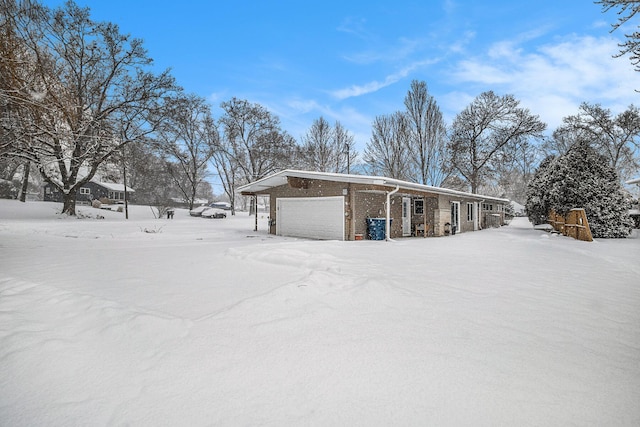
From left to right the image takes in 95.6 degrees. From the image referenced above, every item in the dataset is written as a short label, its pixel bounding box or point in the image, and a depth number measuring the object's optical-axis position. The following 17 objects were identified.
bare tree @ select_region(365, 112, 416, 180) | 25.11
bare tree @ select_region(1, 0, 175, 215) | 16.23
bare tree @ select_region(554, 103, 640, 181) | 21.47
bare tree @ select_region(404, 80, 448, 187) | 23.80
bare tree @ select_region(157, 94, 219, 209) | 19.75
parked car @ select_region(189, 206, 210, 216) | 28.21
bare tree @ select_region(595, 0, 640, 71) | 5.91
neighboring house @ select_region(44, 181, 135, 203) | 35.22
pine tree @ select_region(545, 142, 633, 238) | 12.74
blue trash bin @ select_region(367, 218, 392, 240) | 11.89
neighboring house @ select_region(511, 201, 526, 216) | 43.53
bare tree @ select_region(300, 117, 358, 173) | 30.62
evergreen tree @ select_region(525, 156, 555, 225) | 14.69
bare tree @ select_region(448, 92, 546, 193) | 22.69
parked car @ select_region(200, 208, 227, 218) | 27.75
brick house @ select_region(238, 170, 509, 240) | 11.66
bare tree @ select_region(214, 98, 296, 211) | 28.70
